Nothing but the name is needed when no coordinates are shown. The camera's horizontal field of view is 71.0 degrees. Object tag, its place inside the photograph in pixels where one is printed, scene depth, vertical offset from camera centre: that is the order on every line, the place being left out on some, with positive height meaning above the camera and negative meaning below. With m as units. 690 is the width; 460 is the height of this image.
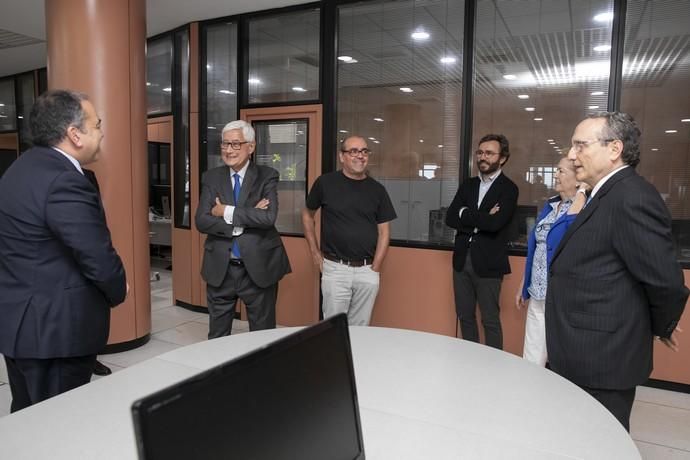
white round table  1.18 -0.65
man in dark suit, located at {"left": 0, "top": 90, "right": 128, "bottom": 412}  1.71 -0.28
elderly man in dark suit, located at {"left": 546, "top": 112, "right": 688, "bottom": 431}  1.61 -0.32
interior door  4.68 +0.06
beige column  3.75 +0.65
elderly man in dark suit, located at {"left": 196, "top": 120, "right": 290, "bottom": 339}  3.03 -0.35
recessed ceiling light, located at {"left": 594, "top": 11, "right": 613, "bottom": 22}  3.65 +1.27
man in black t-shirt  3.34 -0.36
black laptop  0.58 -0.33
